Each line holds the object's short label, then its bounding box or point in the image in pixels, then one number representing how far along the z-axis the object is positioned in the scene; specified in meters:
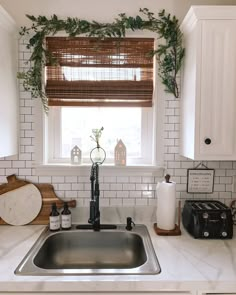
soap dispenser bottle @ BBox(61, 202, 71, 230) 1.70
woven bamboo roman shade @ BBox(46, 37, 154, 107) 1.80
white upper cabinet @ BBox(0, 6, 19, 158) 1.56
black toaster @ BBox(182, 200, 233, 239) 1.53
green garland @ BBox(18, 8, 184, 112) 1.74
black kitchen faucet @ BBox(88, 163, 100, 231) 1.67
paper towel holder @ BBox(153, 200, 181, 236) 1.59
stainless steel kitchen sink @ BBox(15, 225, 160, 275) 1.55
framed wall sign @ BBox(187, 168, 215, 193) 1.82
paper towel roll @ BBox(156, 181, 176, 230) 1.62
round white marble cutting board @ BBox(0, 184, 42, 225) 1.76
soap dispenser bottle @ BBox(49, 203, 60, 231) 1.67
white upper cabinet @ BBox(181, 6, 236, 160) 1.45
